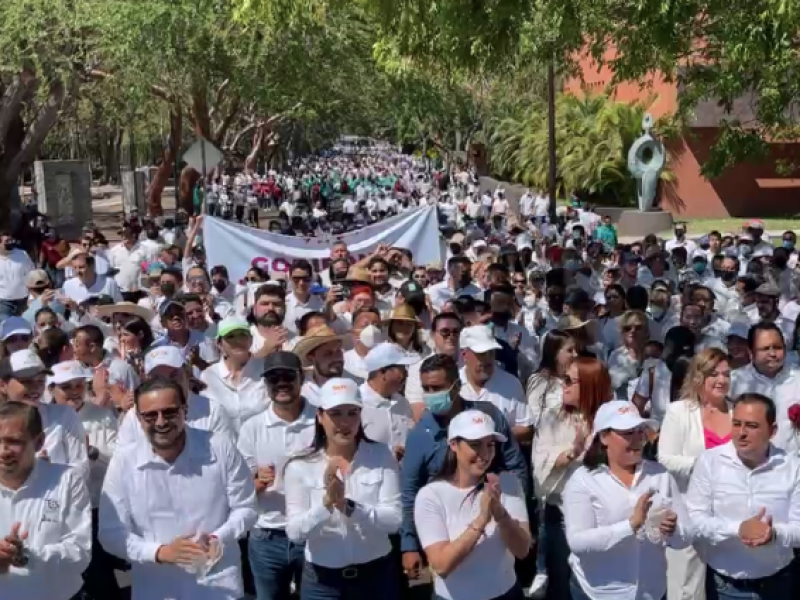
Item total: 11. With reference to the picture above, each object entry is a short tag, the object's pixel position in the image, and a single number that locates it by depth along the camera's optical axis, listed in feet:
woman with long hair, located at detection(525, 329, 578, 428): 19.10
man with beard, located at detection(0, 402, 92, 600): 13.35
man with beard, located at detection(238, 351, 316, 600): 17.26
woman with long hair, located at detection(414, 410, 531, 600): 13.87
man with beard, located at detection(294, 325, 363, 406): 20.59
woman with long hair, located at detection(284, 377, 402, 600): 15.06
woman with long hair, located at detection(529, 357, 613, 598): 17.39
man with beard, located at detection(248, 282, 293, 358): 23.85
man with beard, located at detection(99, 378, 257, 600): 13.91
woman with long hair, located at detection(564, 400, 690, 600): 14.21
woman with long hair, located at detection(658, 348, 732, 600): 17.94
